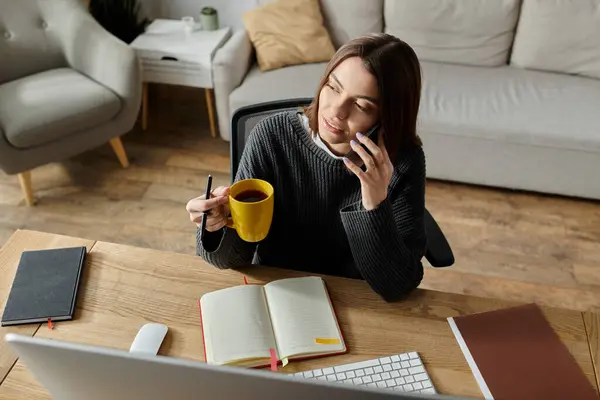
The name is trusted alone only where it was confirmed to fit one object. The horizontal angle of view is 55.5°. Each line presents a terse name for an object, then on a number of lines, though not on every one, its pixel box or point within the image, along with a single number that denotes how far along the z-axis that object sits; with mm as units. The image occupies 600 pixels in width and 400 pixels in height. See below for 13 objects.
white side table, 2727
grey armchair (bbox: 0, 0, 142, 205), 2320
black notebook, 1097
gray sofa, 2422
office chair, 1372
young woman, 1064
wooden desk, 1048
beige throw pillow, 2746
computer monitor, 589
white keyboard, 1015
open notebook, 1037
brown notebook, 1007
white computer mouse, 1045
